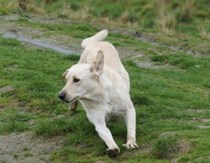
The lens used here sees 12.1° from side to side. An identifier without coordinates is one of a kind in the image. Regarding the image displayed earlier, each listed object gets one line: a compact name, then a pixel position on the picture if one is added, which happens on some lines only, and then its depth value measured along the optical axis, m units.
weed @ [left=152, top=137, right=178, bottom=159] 13.04
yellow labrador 13.52
